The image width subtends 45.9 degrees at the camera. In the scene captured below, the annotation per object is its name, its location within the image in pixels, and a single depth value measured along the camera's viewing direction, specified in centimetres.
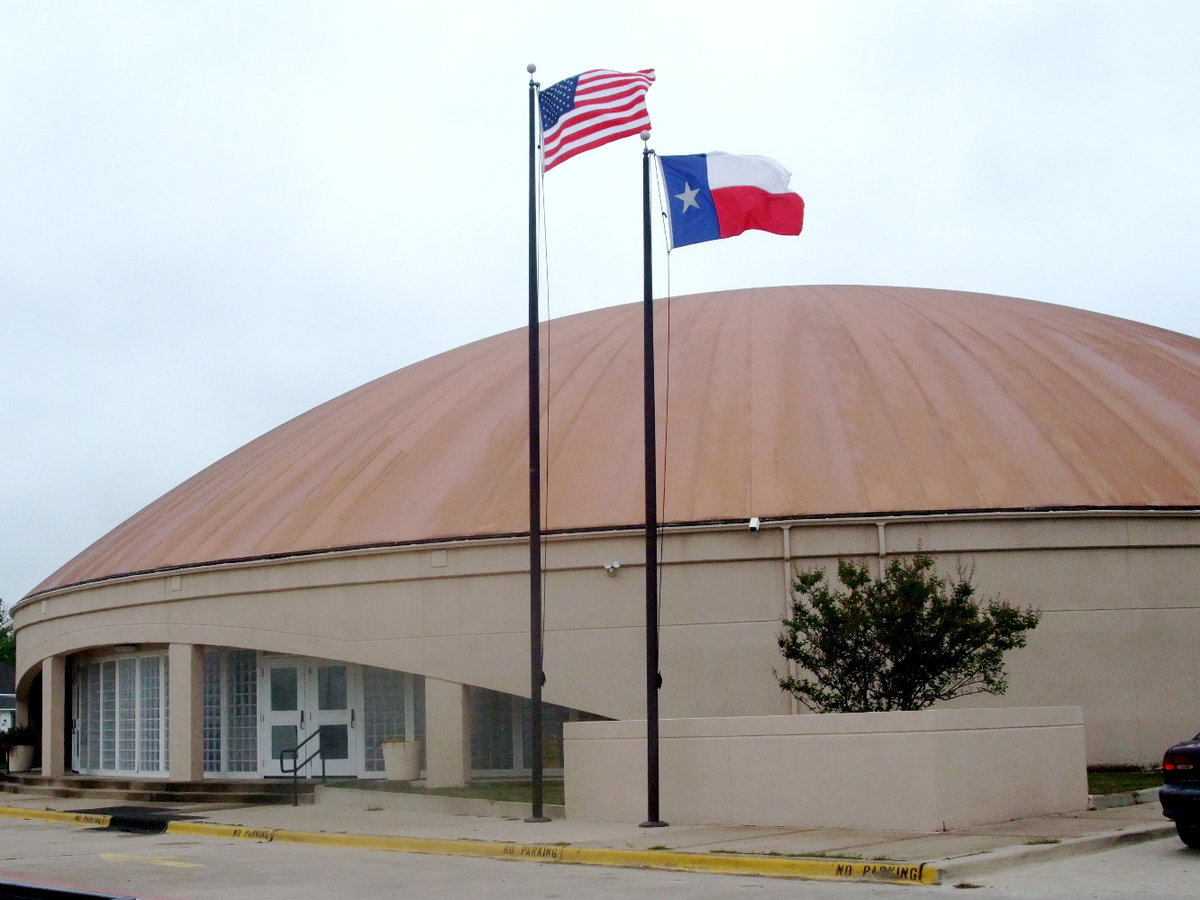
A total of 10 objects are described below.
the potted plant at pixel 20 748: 3372
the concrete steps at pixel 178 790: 2403
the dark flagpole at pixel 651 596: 1697
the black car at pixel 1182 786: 1249
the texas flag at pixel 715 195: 1861
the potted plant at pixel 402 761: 2378
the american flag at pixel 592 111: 1894
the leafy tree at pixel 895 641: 1723
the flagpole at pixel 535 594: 1834
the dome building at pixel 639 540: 2214
